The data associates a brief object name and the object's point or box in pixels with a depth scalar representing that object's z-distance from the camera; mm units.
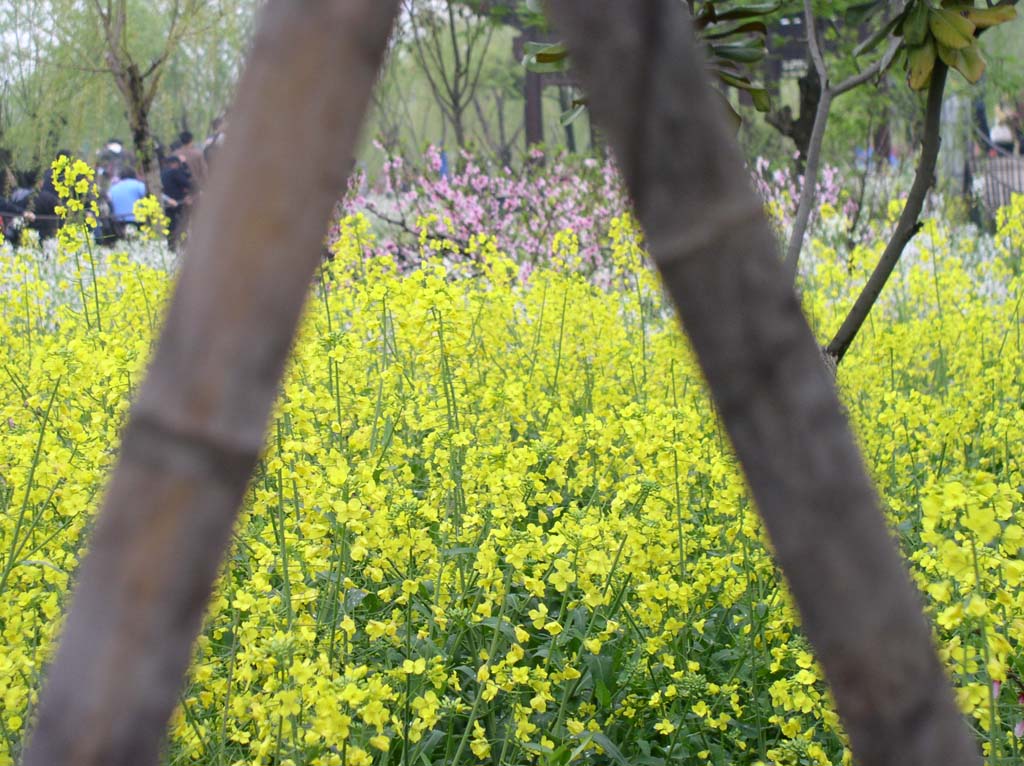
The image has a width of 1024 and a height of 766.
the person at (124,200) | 13308
